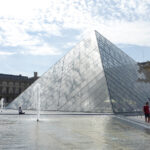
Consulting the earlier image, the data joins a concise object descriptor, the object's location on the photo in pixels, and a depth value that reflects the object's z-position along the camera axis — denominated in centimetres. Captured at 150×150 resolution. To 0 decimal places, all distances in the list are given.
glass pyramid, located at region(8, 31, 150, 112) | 2933
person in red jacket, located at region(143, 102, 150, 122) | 1722
